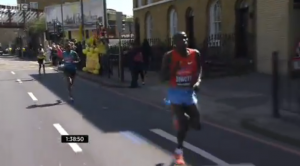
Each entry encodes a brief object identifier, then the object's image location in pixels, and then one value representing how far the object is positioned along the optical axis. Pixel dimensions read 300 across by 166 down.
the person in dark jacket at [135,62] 17.09
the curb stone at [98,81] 18.34
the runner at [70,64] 13.83
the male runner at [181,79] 6.43
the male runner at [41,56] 25.19
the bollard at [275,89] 9.55
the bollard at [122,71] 19.34
